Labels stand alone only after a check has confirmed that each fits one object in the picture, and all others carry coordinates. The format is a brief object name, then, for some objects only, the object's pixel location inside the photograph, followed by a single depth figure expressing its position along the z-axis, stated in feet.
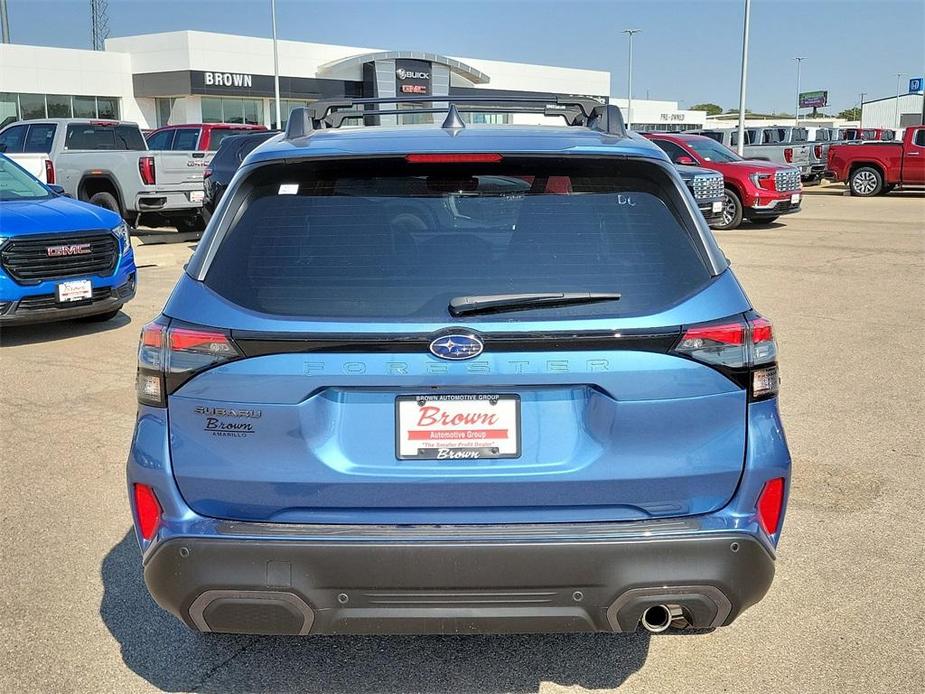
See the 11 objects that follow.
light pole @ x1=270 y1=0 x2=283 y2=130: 144.05
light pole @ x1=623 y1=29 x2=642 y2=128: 227.49
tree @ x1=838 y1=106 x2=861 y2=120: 497.87
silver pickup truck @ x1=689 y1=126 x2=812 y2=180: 98.17
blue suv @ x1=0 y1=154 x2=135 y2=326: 26.68
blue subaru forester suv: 8.36
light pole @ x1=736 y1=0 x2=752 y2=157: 109.50
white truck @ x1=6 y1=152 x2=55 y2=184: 46.75
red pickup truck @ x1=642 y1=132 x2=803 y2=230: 61.82
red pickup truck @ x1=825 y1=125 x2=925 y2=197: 87.20
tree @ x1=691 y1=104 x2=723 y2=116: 573.33
